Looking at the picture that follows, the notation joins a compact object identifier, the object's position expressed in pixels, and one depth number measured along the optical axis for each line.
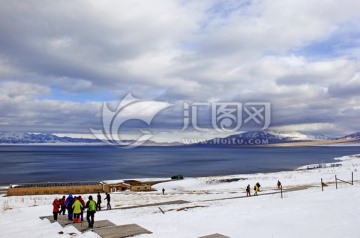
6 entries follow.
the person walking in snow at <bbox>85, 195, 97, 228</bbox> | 14.75
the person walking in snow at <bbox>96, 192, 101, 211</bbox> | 22.68
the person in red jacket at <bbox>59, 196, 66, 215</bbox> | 20.35
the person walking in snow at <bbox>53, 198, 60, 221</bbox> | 17.56
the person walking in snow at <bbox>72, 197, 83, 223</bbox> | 16.06
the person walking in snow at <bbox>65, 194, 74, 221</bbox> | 17.45
